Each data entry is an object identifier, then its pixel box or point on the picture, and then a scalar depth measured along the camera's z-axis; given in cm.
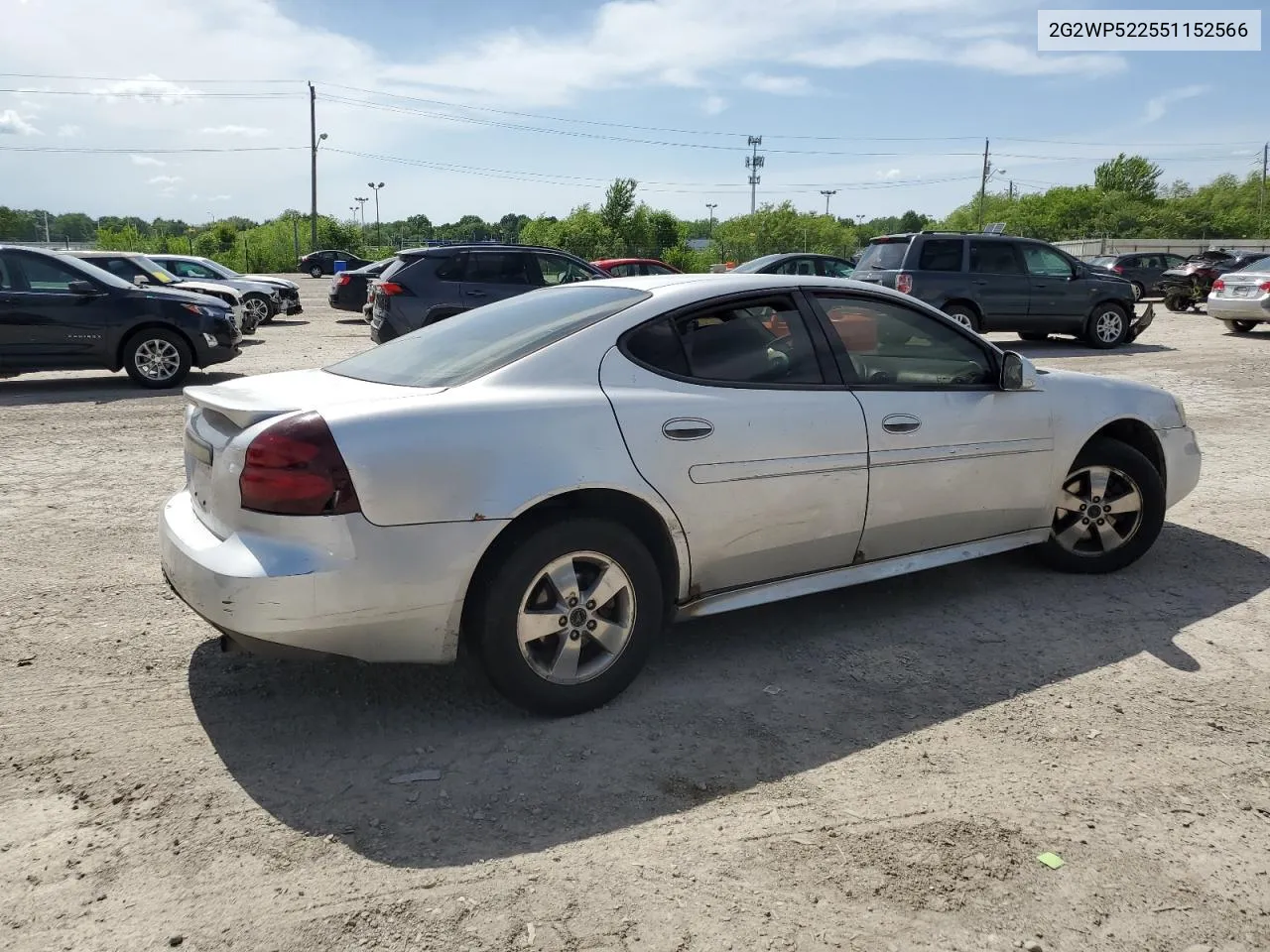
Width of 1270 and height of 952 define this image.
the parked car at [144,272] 1634
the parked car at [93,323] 1121
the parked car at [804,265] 1788
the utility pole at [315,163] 6319
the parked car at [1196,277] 2634
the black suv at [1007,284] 1545
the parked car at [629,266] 1995
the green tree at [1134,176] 9531
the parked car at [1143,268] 3167
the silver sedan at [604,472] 318
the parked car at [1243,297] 1795
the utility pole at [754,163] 8956
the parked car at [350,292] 2211
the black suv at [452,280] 1351
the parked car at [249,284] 2170
